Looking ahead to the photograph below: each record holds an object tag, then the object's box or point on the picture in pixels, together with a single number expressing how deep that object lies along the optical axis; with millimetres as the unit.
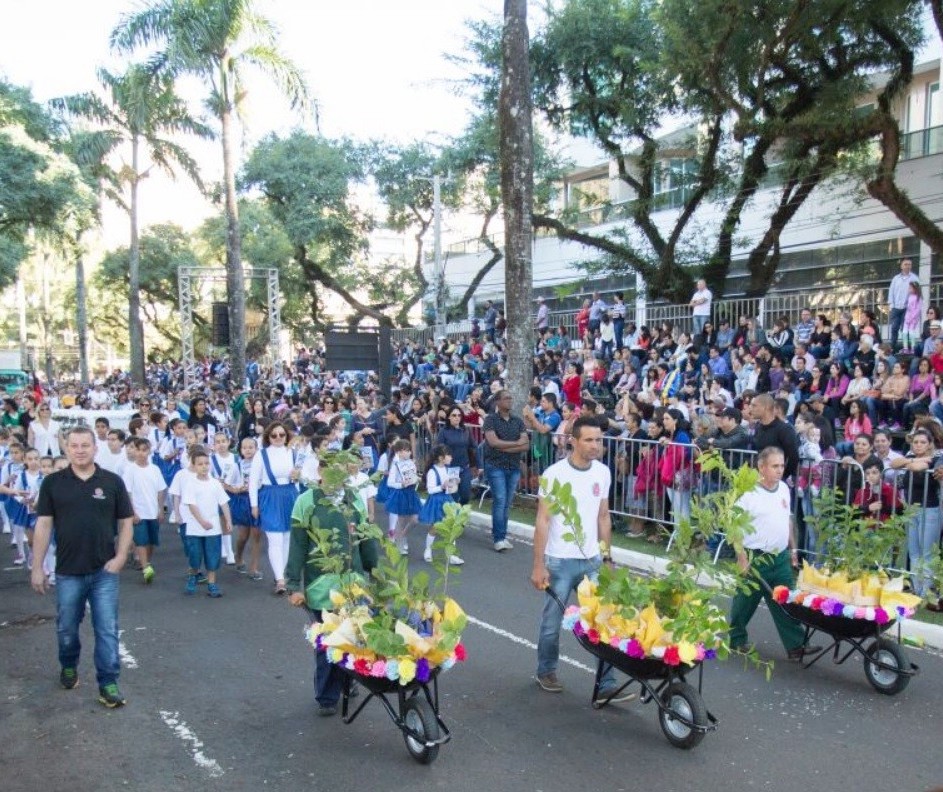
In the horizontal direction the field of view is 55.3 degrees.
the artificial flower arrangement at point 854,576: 5965
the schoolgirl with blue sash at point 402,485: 10391
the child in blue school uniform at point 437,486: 10516
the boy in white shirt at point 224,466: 9844
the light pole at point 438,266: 26375
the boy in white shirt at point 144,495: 9727
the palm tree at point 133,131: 24062
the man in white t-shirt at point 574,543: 5973
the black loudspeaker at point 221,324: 25219
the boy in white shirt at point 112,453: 10938
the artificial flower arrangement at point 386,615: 4887
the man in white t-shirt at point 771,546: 6652
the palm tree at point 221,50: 21234
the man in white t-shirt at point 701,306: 18438
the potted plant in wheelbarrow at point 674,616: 5102
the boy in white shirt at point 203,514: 9016
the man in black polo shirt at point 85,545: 5980
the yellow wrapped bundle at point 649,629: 5141
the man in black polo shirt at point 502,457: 11016
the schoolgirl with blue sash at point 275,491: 9086
